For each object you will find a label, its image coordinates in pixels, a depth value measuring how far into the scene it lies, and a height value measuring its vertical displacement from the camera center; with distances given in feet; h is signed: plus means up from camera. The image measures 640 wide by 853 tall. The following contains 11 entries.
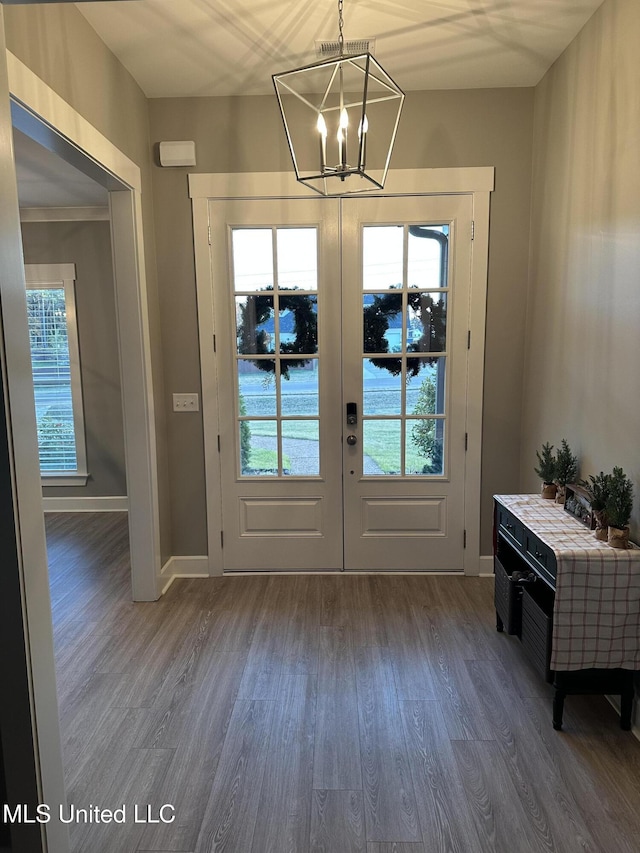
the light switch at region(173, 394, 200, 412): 11.23 -1.20
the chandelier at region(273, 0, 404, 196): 10.12 +4.07
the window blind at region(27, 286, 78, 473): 16.44 -1.05
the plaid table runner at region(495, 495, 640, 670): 6.57 -3.26
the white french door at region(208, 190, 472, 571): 10.69 -0.77
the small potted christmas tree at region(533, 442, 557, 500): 8.77 -2.15
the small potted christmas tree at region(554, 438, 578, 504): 8.57 -2.05
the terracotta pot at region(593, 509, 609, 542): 6.93 -2.40
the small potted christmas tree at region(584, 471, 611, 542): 6.97 -2.11
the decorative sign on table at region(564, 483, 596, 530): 7.56 -2.40
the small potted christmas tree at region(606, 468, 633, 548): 6.66 -2.08
